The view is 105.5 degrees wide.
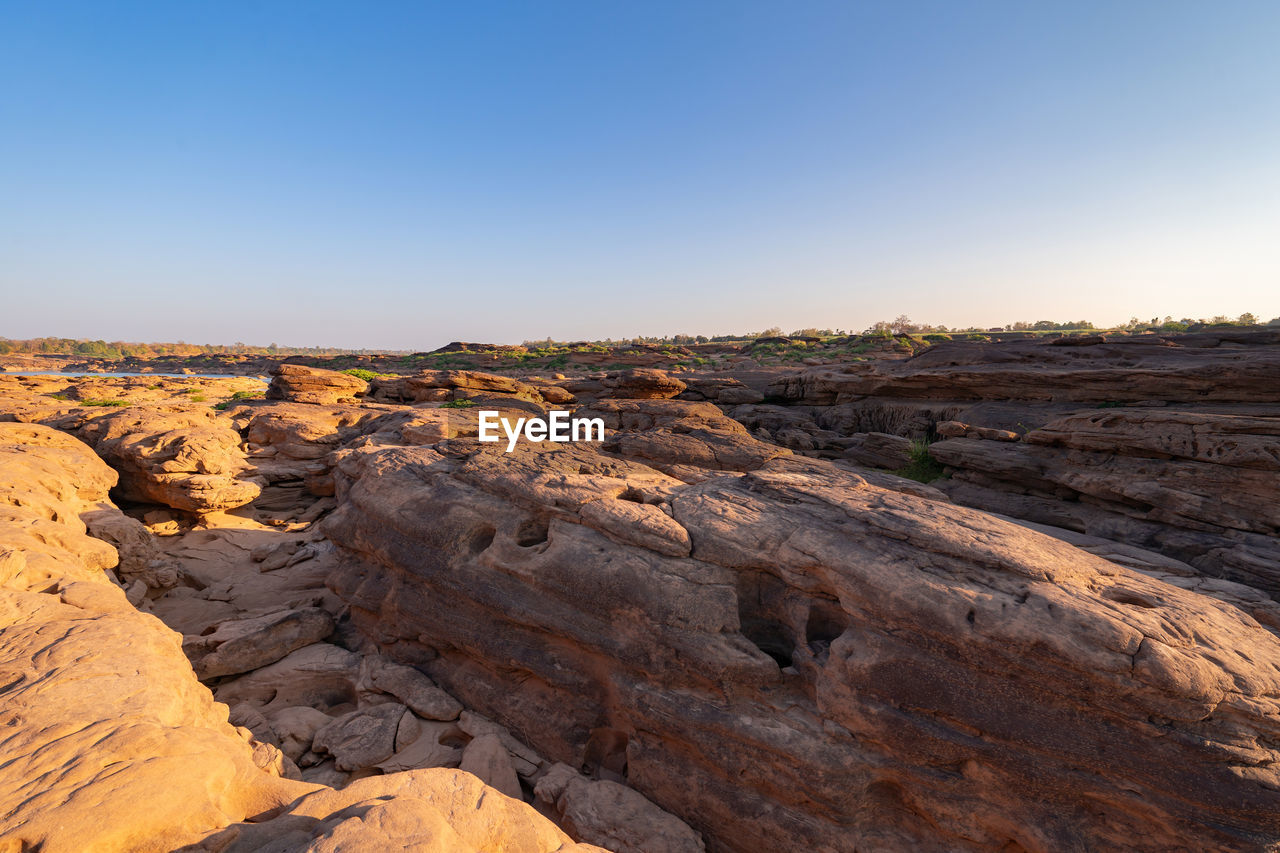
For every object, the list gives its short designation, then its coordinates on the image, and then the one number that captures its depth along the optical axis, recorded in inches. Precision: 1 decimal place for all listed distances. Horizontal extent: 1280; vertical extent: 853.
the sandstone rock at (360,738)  287.7
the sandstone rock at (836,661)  203.2
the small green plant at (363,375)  1227.1
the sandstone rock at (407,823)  146.9
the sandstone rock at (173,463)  538.9
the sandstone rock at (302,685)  340.5
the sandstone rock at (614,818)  248.8
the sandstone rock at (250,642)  343.0
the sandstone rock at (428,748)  288.1
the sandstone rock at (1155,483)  356.2
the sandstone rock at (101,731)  143.7
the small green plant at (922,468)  572.1
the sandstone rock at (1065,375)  548.4
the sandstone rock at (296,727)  296.0
